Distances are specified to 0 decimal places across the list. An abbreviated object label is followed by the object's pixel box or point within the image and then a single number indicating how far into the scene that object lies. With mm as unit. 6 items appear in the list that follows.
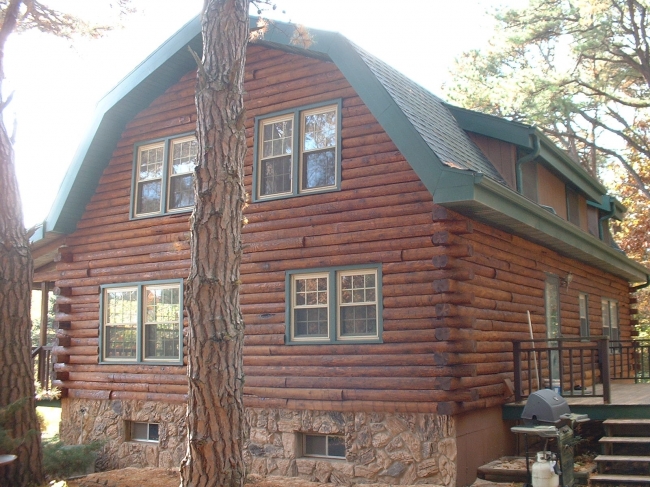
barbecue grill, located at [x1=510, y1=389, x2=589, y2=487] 7988
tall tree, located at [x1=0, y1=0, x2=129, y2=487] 8969
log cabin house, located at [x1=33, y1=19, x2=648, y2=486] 9570
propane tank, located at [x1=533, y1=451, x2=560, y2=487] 7781
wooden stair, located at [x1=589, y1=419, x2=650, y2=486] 8633
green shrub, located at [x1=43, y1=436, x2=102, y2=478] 9438
